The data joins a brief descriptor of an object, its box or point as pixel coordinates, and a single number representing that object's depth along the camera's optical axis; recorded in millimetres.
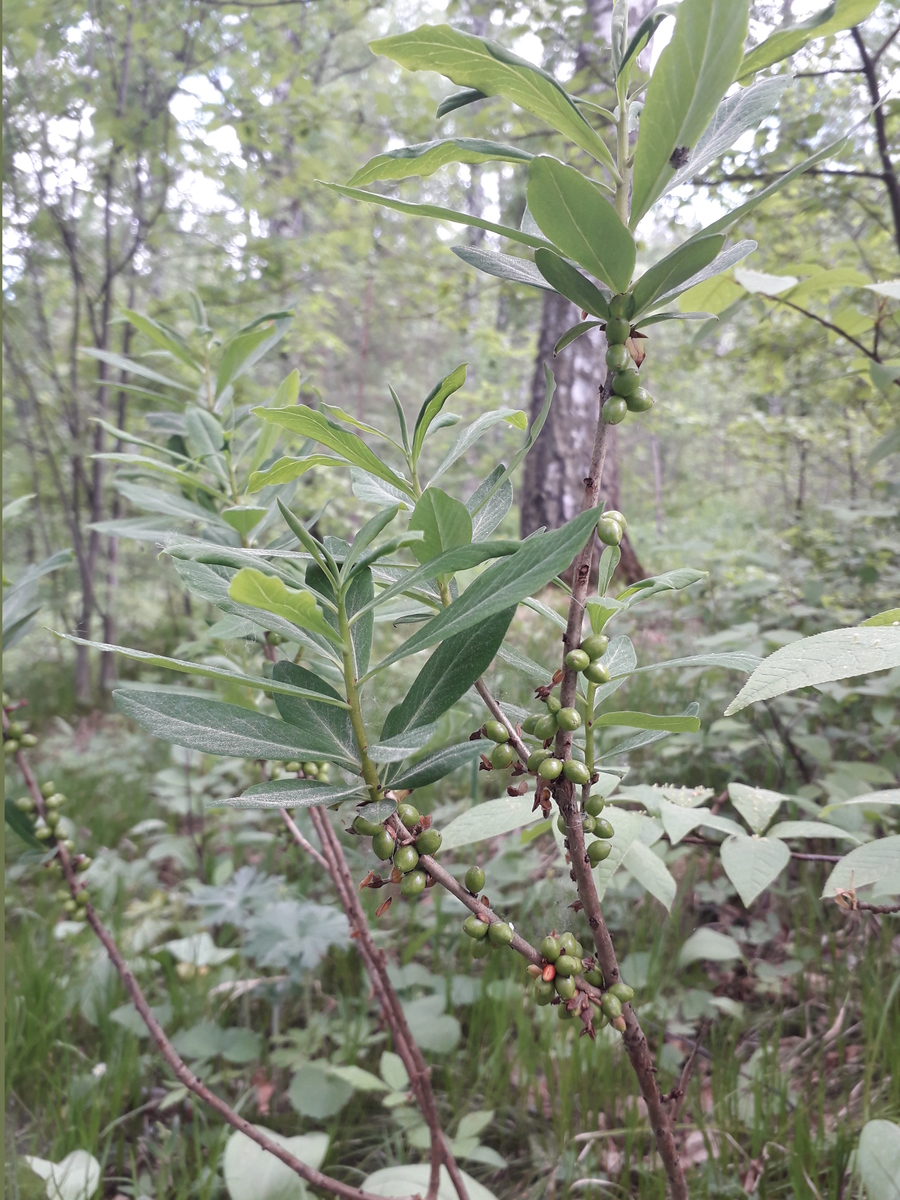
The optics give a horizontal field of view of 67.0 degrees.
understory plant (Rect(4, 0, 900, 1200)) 415
